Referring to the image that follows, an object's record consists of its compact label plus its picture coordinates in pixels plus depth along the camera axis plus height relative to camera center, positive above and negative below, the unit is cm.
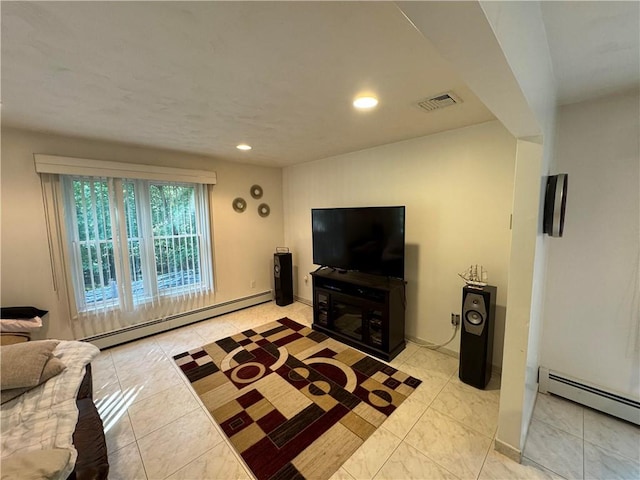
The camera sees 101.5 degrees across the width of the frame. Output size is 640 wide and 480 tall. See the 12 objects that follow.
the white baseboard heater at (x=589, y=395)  181 -137
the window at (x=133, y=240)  273 -27
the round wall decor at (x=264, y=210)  421 +9
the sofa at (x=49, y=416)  92 -92
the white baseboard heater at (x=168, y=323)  294 -136
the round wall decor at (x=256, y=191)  408 +39
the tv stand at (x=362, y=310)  266 -106
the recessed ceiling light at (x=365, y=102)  178 +78
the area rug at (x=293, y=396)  165 -147
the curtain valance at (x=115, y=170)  246 +52
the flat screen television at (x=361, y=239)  269 -28
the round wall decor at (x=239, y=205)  392 +17
